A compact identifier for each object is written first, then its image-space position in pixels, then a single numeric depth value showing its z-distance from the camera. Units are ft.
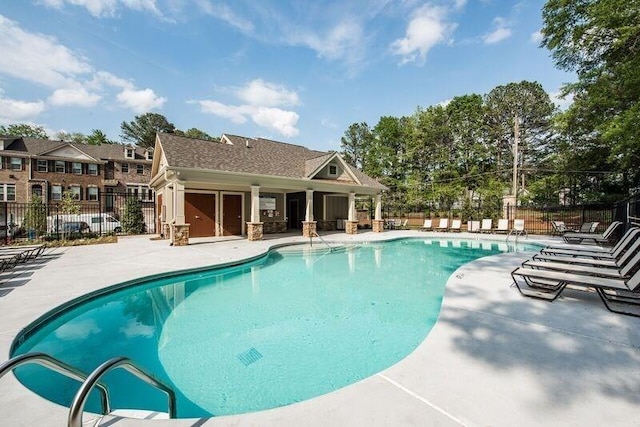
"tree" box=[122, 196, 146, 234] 56.24
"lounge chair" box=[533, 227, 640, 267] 18.95
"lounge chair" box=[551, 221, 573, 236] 51.83
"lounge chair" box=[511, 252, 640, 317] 14.16
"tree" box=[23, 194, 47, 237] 47.74
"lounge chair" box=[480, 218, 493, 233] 58.18
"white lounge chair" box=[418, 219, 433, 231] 65.82
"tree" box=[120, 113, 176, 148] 144.73
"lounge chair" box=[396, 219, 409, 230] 72.30
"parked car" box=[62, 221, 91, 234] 52.11
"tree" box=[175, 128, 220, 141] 151.74
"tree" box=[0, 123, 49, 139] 130.00
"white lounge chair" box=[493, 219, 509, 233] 55.72
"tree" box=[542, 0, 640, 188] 35.55
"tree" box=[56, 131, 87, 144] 148.87
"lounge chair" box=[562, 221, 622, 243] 34.17
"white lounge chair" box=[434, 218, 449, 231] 63.62
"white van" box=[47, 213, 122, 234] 55.47
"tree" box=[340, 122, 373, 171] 131.44
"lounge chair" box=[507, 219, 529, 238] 54.29
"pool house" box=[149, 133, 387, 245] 41.50
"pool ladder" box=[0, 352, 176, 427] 4.87
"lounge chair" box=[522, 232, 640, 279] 16.22
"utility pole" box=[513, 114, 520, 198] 77.21
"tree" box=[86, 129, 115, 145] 145.18
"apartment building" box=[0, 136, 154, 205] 82.79
